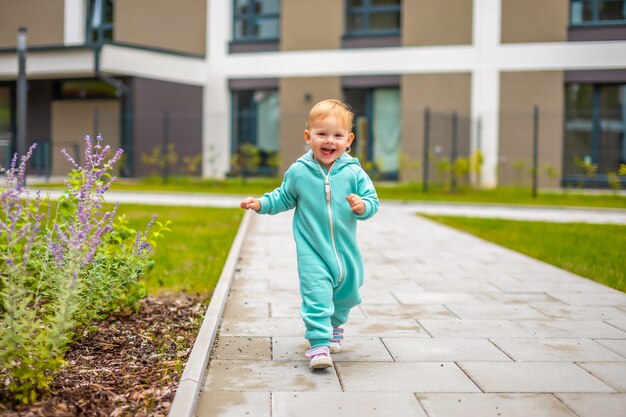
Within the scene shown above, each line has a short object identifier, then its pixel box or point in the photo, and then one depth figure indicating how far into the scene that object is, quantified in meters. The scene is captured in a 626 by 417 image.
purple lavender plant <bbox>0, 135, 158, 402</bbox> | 3.26
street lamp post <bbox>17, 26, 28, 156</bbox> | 8.89
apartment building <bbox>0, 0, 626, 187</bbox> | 22.00
